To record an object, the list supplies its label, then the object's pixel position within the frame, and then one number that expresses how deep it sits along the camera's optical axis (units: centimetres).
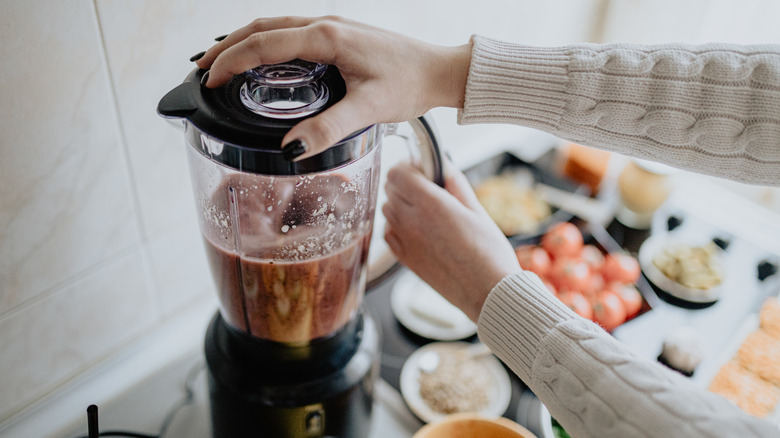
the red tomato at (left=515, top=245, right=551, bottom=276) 106
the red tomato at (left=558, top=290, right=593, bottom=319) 99
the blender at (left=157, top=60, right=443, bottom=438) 48
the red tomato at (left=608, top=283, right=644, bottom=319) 101
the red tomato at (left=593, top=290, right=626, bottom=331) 99
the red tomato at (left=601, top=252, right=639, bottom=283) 105
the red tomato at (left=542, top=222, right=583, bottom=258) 107
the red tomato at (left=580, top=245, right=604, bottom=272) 108
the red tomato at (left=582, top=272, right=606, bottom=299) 105
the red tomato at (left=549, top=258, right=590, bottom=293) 104
